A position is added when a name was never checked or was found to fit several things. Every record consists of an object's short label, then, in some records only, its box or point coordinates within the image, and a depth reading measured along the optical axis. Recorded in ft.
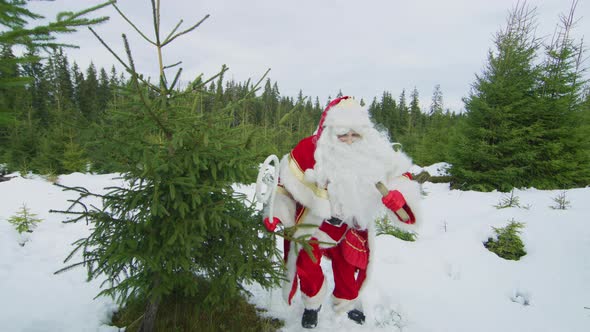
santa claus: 8.55
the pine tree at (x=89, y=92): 102.78
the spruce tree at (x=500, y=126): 27.40
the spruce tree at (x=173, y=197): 6.16
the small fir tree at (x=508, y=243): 12.87
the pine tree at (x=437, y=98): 157.36
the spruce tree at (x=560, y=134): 26.99
